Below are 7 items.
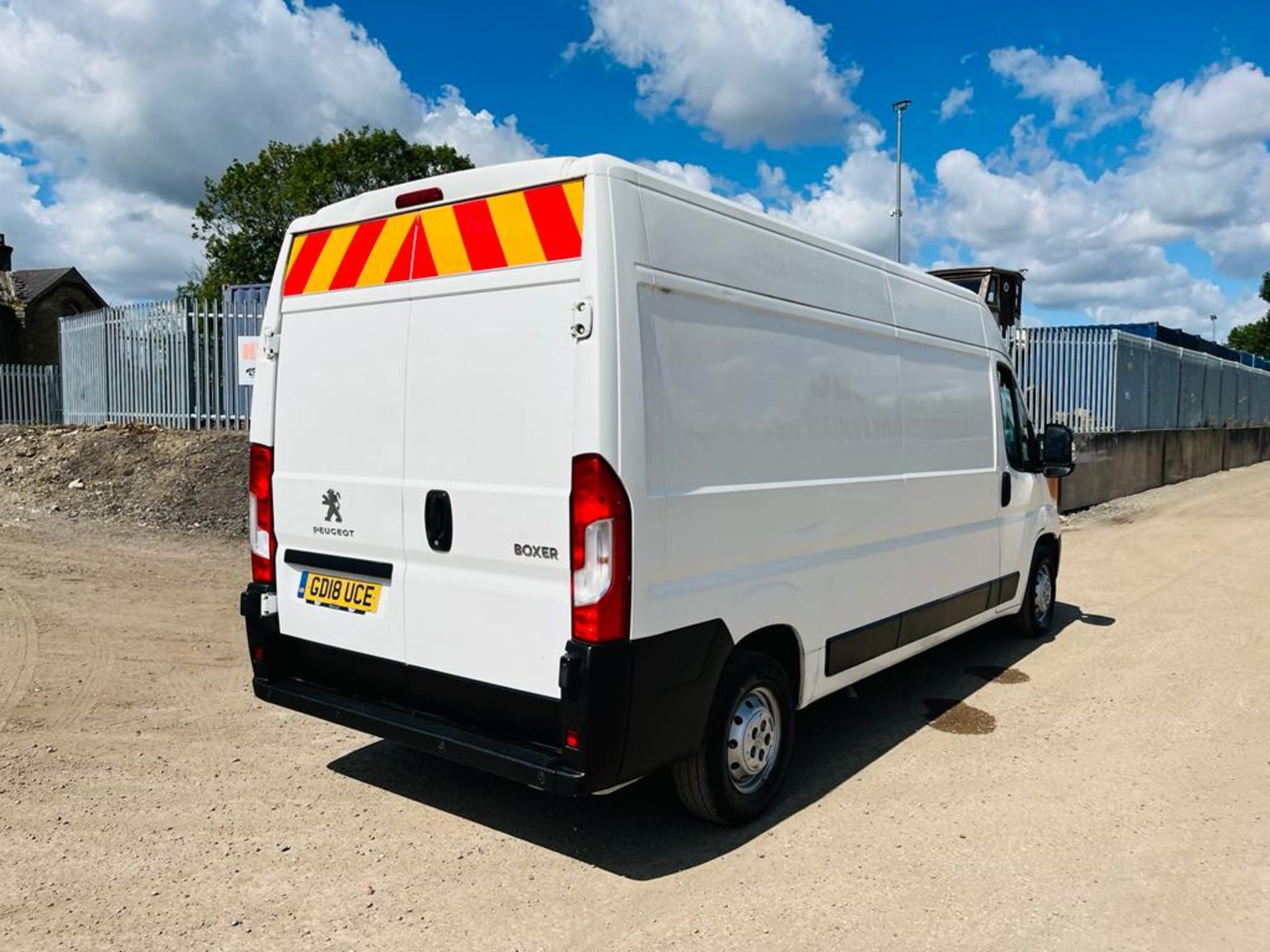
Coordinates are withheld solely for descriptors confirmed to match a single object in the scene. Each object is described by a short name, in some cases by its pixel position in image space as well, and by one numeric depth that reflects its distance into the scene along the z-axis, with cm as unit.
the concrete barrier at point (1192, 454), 2027
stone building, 3906
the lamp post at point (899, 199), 3094
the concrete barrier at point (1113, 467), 1560
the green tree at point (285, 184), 3241
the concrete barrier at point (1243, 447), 2497
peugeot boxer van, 321
